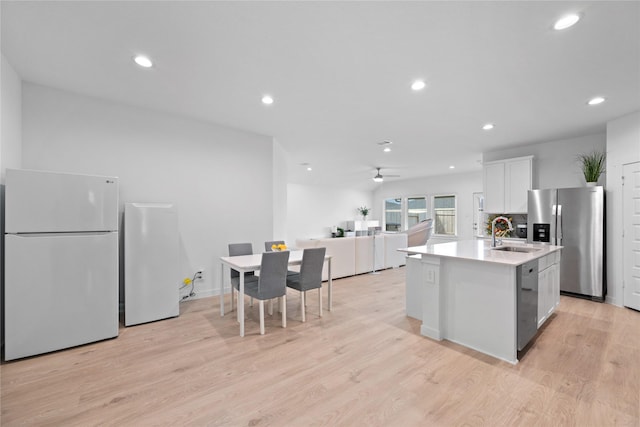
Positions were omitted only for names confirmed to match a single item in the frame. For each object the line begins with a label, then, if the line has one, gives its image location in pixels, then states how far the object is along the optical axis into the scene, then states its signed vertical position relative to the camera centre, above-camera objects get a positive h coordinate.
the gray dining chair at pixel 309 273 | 3.30 -0.72
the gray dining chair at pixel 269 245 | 4.10 -0.47
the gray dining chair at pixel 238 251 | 3.78 -0.54
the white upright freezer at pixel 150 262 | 3.22 -0.59
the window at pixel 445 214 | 9.20 -0.02
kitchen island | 2.42 -0.79
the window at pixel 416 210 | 9.96 +0.13
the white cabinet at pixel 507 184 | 5.29 +0.58
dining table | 2.96 -0.58
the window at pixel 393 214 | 10.96 -0.02
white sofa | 5.39 -0.83
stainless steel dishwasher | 2.43 -0.82
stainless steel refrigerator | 4.17 -0.31
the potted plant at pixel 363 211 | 11.62 +0.08
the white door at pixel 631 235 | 3.78 -0.31
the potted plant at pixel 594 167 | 4.43 +0.76
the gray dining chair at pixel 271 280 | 2.97 -0.74
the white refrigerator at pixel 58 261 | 2.47 -0.45
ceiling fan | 7.67 +0.99
